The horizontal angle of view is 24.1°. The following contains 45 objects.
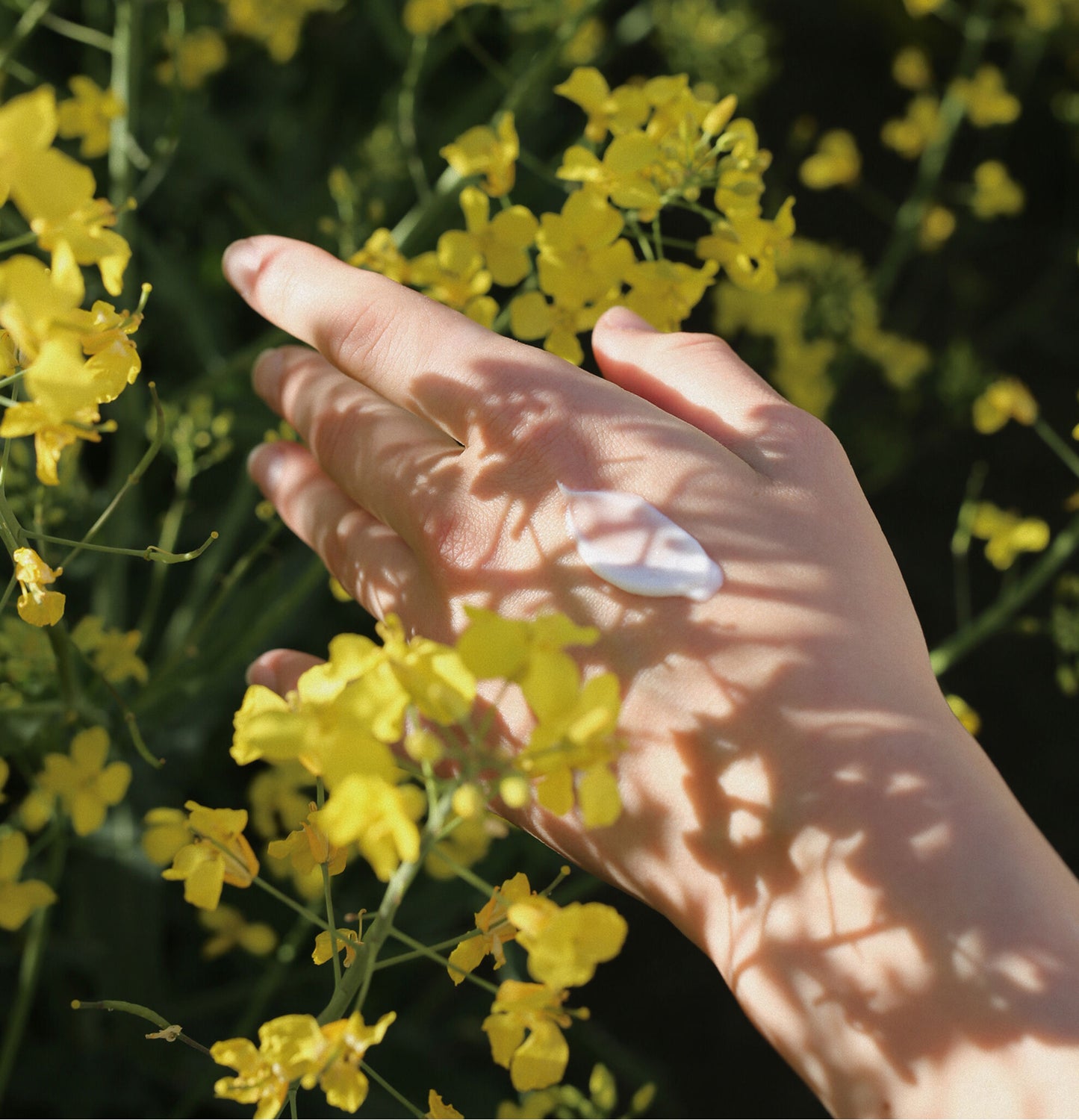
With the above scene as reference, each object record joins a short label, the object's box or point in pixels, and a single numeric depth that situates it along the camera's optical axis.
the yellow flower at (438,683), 0.41
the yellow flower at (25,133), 0.39
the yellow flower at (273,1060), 0.42
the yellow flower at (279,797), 0.60
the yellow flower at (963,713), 0.56
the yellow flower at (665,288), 0.51
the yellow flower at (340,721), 0.40
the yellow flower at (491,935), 0.43
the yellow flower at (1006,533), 0.60
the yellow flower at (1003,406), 0.60
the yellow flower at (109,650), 0.53
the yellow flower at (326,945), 0.42
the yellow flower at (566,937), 0.41
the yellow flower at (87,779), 0.50
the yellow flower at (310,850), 0.43
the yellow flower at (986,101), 0.73
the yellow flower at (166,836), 0.44
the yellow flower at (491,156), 0.52
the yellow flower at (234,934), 0.59
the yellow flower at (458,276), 0.52
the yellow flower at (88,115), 0.58
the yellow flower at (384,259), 0.53
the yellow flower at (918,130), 0.79
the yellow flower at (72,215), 0.40
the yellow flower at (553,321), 0.52
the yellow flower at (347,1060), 0.41
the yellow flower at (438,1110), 0.43
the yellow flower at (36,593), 0.45
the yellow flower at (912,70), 0.82
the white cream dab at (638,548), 0.47
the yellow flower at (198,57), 0.66
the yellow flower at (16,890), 0.49
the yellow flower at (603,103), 0.51
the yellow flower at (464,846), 0.57
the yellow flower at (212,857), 0.44
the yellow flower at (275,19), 0.67
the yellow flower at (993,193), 0.76
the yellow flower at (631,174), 0.49
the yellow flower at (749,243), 0.50
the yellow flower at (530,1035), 0.42
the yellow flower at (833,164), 0.79
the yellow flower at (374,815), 0.39
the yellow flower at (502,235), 0.52
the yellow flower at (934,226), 0.79
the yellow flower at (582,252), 0.50
